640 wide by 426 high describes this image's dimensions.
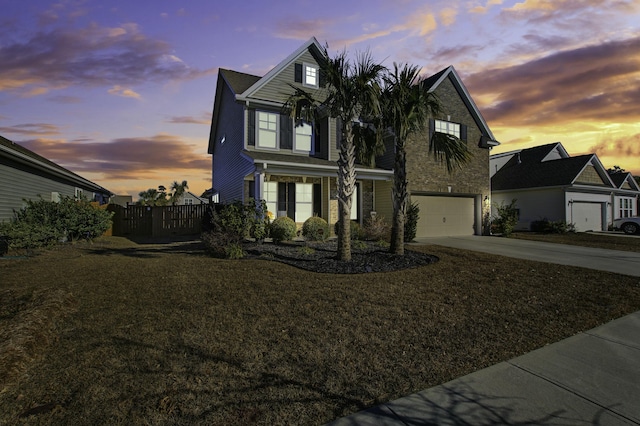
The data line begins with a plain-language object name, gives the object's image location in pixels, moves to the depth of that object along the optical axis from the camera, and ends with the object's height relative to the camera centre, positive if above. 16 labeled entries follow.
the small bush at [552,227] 20.38 -0.66
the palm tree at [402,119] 9.64 +2.86
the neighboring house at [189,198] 53.36 +3.08
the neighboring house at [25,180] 12.48 +1.66
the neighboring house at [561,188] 21.97 +1.95
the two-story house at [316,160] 15.07 +2.69
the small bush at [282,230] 12.71 -0.51
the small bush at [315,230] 13.46 -0.54
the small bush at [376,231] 14.05 -0.61
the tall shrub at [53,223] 11.22 -0.26
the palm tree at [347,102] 9.08 +3.16
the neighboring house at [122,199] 48.00 +2.61
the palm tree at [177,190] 45.86 +3.85
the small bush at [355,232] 14.13 -0.66
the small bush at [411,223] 14.66 -0.30
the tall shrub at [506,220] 17.94 -0.21
